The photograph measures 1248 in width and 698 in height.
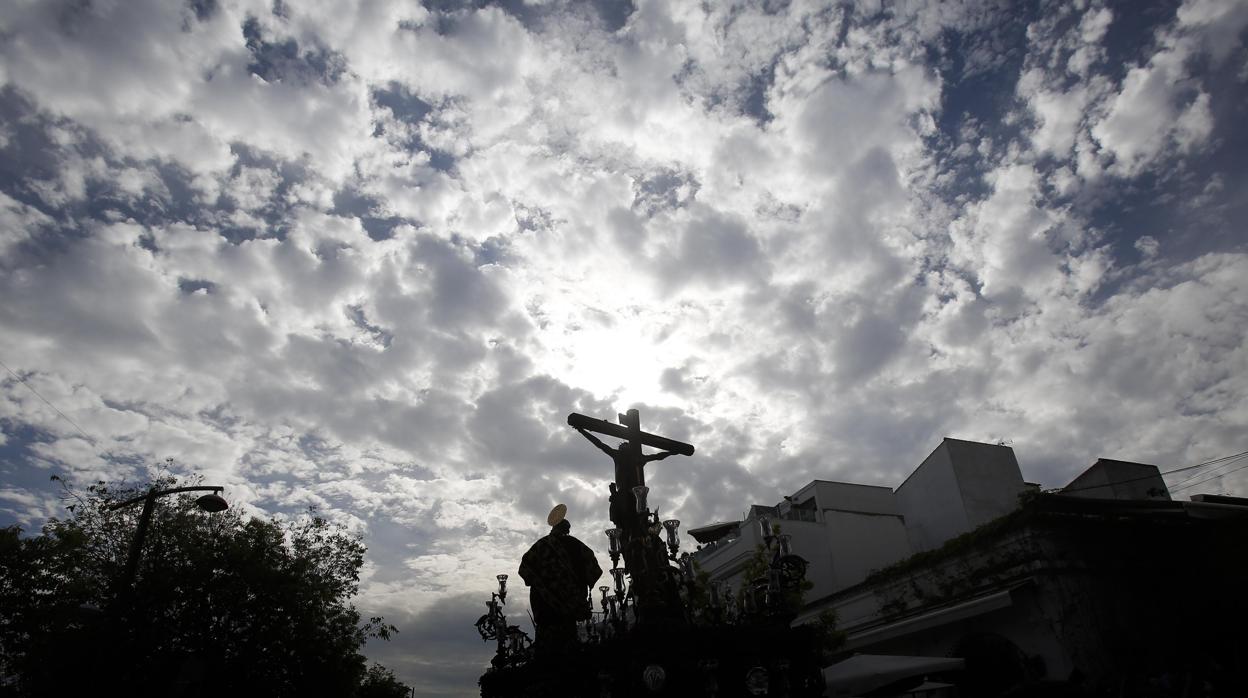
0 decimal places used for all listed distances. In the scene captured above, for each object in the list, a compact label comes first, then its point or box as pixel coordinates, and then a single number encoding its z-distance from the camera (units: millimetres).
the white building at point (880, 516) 24703
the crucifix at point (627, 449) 11266
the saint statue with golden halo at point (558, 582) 10759
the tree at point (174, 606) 17156
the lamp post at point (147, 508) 12122
